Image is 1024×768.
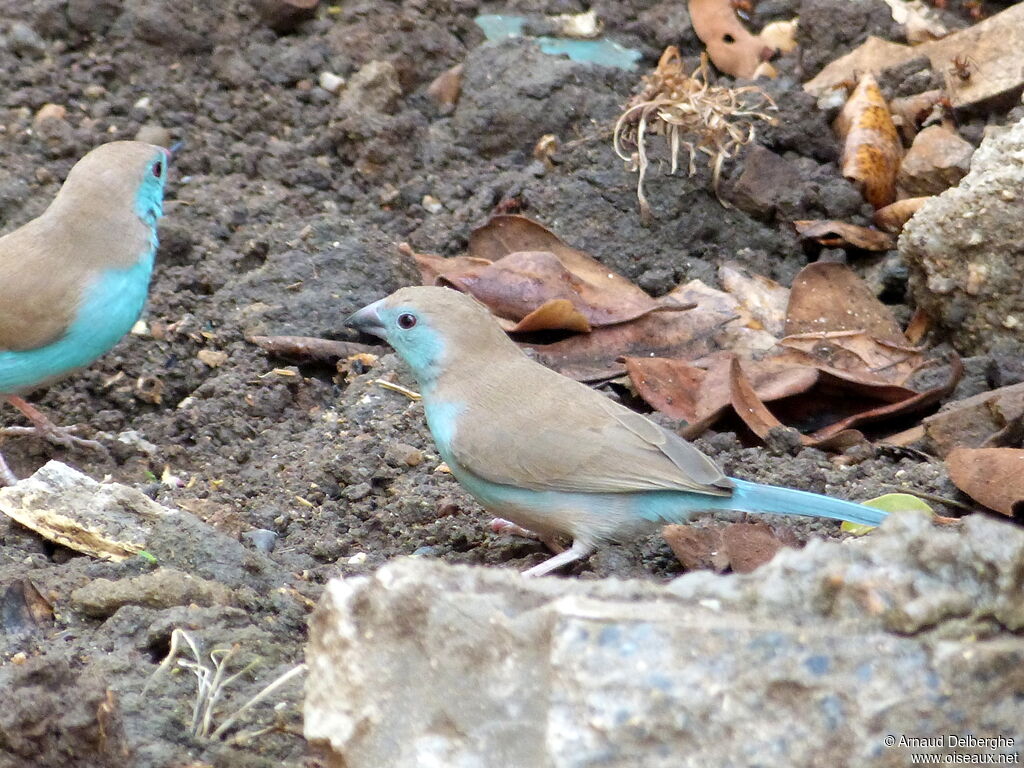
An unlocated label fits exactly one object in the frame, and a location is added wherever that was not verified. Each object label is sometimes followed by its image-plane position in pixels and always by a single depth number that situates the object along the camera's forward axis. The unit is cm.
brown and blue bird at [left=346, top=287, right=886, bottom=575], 748
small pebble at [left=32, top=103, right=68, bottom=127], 1220
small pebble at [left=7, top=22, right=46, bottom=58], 1283
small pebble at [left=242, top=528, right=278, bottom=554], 783
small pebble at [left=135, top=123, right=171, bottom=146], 1203
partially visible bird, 943
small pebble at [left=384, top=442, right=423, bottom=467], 882
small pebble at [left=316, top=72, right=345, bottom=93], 1278
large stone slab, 398
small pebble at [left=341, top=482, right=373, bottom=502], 843
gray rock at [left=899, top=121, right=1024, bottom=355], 924
